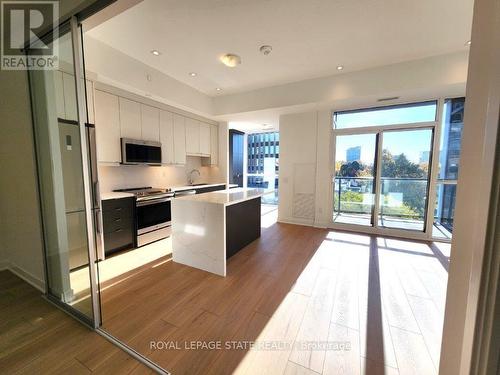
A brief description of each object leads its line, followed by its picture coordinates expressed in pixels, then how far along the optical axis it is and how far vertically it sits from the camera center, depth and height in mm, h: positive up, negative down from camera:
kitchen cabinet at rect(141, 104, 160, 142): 3785 +861
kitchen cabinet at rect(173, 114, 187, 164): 4457 +649
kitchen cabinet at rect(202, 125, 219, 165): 5543 +580
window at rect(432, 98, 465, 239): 3651 +94
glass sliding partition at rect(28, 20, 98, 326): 1627 -92
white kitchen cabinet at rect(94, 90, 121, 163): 3133 +654
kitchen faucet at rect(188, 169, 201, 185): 5277 -234
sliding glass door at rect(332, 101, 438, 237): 3900 +56
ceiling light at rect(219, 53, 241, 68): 2951 +1581
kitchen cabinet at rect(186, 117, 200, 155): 4770 +758
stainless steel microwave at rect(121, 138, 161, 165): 3430 +299
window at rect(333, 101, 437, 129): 3816 +1084
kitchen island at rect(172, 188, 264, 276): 2555 -795
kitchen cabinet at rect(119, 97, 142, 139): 3453 +850
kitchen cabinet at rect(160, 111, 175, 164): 4156 +654
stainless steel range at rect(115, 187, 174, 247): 3416 -781
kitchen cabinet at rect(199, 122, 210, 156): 5176 +766
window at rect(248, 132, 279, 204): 7437 +375
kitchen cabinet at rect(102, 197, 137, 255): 3025 -854
